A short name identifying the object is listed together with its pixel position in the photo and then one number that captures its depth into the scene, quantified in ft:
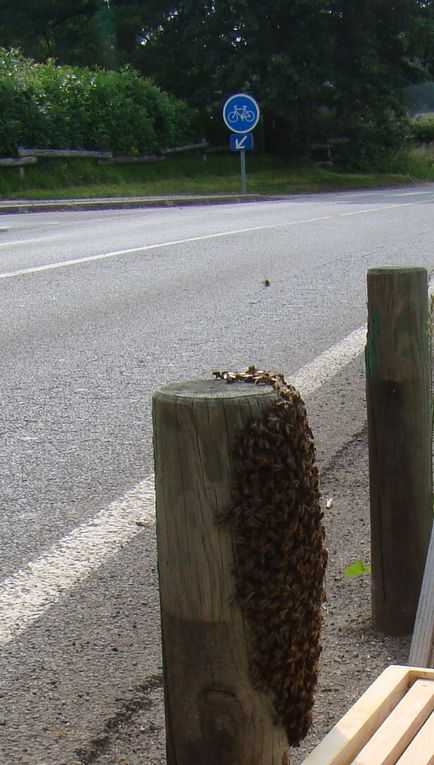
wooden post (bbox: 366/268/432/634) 9.20
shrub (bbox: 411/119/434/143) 136.46
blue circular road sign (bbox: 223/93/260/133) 79.51
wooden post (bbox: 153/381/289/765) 5.43
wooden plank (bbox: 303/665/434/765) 6.13
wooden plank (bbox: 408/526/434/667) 8.48
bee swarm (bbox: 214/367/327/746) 5.48
